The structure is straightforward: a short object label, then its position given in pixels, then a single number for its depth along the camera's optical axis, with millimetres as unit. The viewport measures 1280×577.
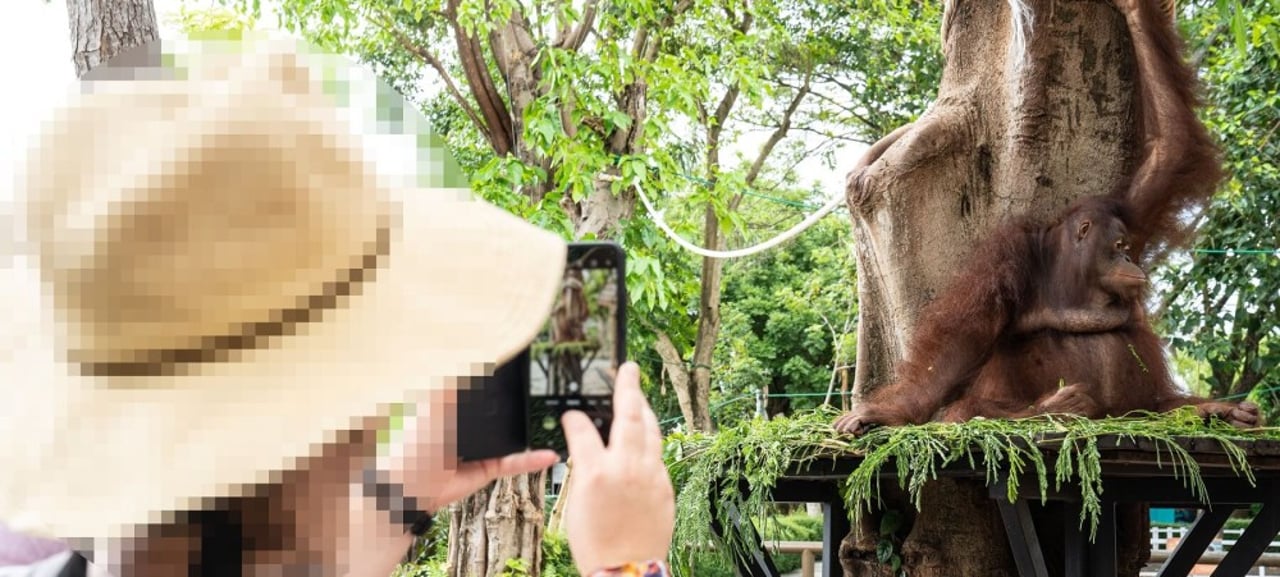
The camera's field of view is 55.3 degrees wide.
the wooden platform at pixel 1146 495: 2498
